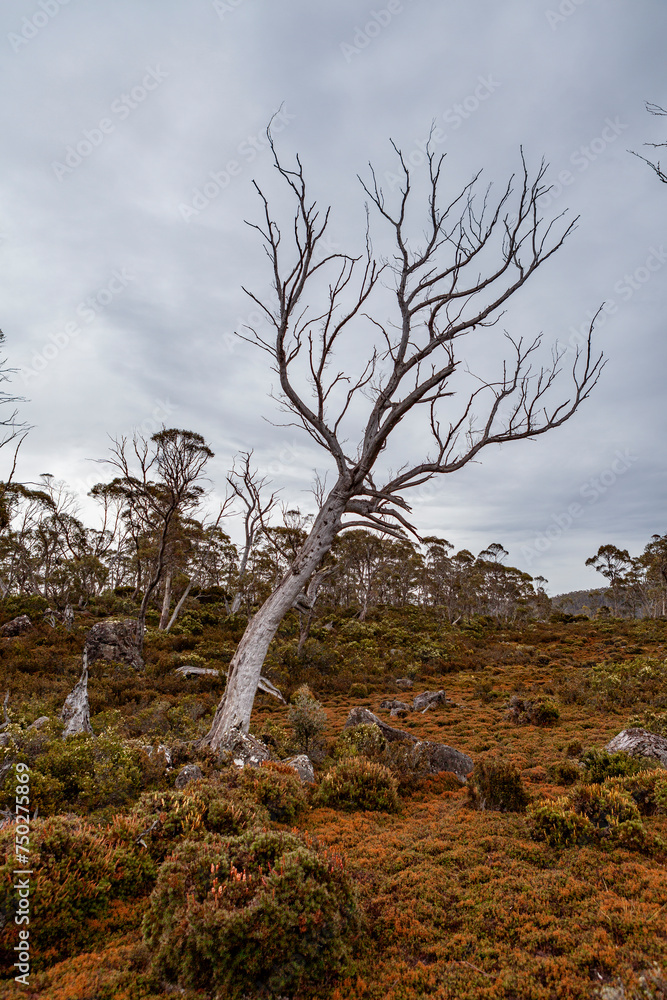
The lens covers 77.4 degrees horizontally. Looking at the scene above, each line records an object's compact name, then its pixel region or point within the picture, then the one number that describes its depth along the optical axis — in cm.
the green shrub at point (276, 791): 578
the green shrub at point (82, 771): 525
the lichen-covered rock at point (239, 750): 656
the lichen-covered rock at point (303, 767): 715
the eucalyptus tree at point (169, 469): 1667
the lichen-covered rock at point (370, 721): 931
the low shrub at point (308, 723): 908
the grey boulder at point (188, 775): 596
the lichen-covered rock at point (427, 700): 1482
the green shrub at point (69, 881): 320
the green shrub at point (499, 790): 634
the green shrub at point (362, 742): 831
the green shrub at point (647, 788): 572
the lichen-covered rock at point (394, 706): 1463
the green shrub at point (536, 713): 1227
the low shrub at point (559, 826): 502
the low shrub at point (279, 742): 840
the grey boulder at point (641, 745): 719
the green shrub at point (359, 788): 652
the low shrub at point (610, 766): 661
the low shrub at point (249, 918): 281
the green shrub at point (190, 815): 434
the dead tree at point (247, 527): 1096
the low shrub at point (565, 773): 740
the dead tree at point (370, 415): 687
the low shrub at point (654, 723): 948
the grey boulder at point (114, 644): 1544
